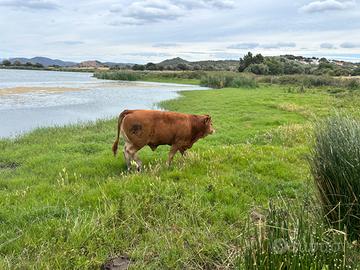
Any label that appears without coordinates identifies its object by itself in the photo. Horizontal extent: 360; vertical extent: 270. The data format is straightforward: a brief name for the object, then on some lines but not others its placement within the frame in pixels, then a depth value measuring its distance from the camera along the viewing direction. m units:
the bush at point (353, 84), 48.28
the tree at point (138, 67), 122.47
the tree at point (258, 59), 91.75
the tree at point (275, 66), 85.18
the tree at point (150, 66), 120.47
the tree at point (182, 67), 118.72
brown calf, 10.57
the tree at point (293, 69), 85.63
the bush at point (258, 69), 83.75
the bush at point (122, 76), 82.76
